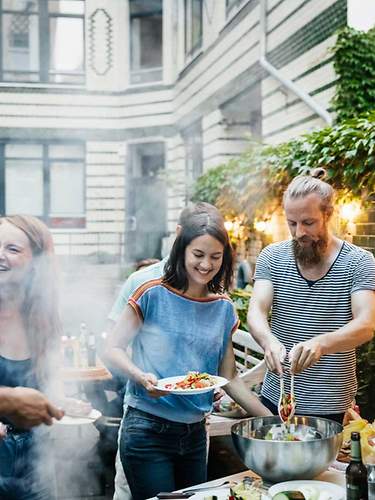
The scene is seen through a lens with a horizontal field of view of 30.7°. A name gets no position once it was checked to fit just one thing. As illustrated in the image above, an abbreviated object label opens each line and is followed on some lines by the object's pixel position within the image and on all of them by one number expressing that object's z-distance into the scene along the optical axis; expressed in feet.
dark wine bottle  5.84
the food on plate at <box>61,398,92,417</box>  6.51
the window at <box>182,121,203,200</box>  39.35
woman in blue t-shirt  7.58
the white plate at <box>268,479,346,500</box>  6.10
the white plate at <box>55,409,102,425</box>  6.54
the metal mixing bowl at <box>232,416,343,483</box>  6.13
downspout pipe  25.55
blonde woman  6.68
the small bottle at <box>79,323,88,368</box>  16.77
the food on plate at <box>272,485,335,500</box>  5.80
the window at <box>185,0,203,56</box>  32.17
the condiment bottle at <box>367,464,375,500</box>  5.49
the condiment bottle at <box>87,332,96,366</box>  16.72
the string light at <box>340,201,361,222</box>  16.94
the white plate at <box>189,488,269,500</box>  6.24
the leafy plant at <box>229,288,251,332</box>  18.68
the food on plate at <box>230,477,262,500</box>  6.11
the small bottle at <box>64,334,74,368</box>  16.83
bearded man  8.11
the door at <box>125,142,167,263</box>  30.25
